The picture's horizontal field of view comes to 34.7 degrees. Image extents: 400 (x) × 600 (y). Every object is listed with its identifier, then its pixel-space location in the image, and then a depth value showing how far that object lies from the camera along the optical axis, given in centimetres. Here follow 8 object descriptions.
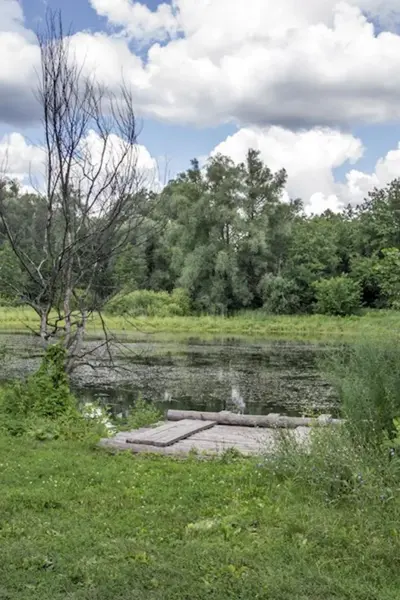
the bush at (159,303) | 3697
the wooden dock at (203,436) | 645
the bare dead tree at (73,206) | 864
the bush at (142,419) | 810
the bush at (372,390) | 529
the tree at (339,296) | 3641
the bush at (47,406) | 727
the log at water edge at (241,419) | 813
